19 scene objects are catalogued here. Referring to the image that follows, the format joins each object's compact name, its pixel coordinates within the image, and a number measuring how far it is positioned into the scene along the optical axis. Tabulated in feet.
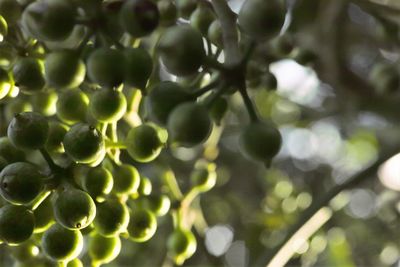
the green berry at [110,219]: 0.91
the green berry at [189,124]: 0.79
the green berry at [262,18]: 0.80
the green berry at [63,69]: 0.87
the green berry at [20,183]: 0.87
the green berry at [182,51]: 0.79
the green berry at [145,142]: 0.92
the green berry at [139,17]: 0.83
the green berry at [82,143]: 0.88
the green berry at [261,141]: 0.81
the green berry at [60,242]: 0.91
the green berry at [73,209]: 0.87
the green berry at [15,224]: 0.88
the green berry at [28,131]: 0.88
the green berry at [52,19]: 0.84
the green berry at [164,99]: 0.82
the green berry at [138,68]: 0.85
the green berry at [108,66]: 0.84
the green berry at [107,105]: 0.90
